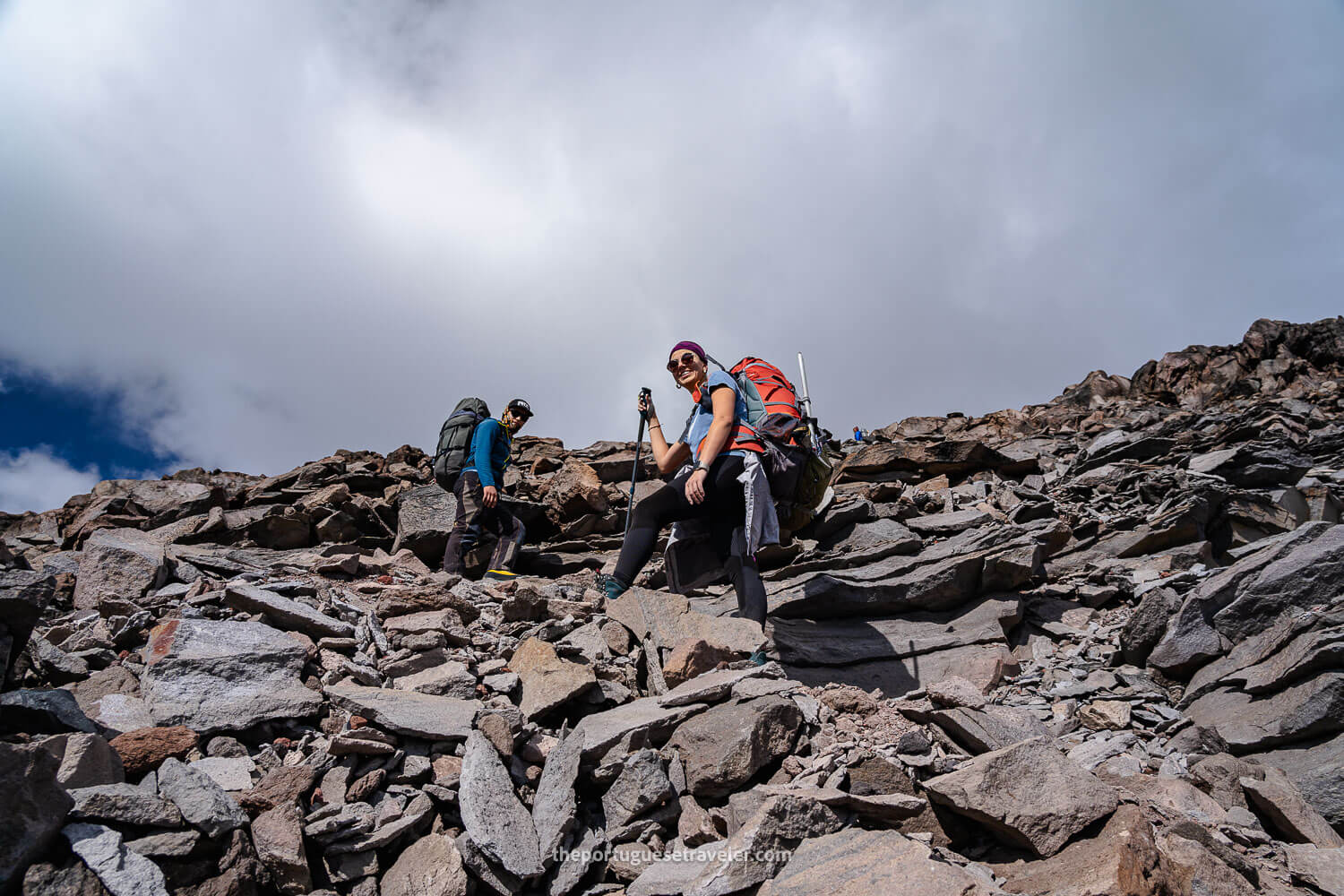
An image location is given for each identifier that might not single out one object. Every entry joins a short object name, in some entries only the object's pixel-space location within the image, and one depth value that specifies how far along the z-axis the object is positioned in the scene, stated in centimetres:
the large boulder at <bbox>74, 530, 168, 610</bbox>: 674
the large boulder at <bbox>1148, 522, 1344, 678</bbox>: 591
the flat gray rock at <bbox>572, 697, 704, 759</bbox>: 422
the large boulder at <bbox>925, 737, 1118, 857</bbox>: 336
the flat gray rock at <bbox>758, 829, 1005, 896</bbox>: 295
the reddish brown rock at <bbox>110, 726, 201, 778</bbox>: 371
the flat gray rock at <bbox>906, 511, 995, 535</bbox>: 1130
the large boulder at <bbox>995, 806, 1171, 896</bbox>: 285
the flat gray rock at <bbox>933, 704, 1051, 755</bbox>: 421
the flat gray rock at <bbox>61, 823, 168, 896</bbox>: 290
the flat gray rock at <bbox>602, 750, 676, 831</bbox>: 386
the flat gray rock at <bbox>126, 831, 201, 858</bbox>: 312
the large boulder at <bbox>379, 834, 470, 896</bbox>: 342
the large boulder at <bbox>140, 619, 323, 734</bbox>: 434
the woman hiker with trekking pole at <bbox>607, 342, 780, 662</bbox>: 598
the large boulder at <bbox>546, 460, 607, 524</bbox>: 1373
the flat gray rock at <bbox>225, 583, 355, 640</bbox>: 580
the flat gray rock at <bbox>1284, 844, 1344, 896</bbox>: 327
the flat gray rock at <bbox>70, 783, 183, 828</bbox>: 313
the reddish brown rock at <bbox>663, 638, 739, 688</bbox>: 532
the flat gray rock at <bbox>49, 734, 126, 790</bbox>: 333
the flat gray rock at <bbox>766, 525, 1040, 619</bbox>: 845
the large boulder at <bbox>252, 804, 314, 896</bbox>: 332
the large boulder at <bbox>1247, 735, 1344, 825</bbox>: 402
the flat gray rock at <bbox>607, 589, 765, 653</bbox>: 596
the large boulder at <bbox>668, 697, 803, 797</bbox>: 401
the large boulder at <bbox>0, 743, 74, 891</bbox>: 278
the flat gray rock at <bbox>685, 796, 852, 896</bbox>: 313
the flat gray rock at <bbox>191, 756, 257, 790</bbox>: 376
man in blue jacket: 1042
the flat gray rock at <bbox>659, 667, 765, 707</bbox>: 464
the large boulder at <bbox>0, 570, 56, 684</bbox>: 389
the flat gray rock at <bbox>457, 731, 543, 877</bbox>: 354
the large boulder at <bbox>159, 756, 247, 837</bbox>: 331
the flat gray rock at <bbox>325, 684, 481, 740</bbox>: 432
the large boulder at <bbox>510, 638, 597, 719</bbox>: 492
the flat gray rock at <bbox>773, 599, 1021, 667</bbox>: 727
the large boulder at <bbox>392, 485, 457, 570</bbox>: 1238
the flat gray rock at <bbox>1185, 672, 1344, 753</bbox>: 456
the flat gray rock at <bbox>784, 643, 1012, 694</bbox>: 685
